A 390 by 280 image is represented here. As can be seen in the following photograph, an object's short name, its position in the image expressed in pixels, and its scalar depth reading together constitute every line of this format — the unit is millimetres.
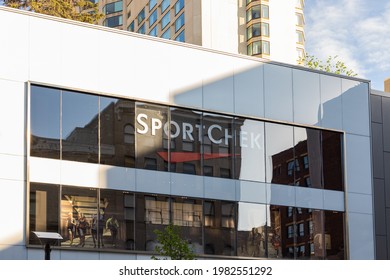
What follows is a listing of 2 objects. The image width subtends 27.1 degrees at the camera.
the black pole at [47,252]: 24464
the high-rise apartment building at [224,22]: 80875
